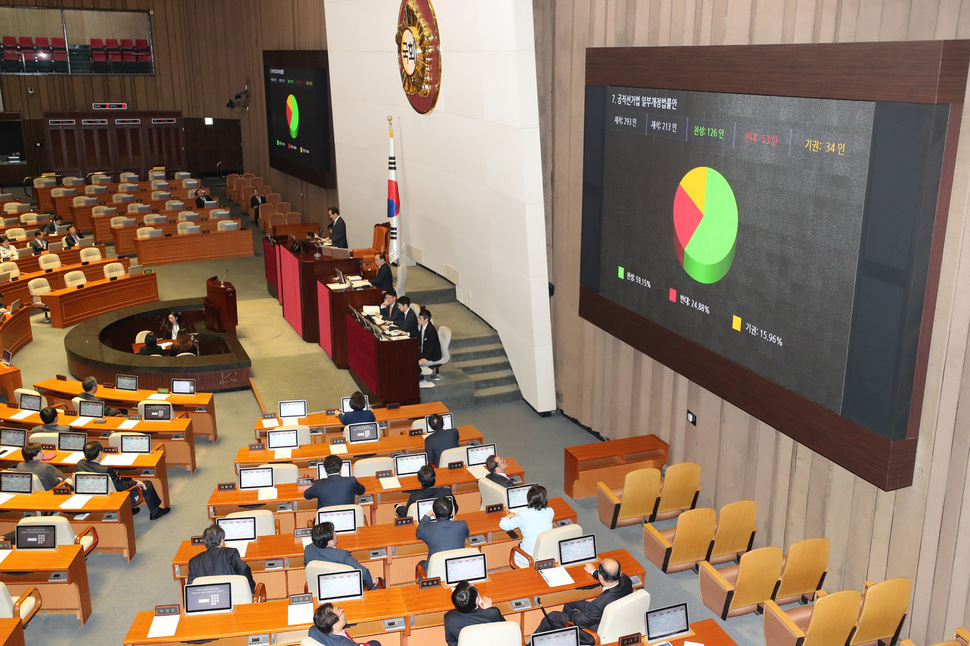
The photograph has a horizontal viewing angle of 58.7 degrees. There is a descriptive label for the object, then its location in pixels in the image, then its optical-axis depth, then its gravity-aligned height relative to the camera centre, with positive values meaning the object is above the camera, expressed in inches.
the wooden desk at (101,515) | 308.3 -153.5
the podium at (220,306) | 548.4 -144.9
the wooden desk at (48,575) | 269.3 -153.6
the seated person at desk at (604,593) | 234.5 -137.2
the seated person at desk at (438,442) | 350.9 -145.7
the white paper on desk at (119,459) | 347.9 -152.1
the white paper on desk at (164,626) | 225.5 -141.3
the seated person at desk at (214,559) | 251.8 -137.2
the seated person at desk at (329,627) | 210.4 -131.2
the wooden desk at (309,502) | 314.2 -153.4
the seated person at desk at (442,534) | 266.7 -138.0
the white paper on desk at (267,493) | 316.8 -150.4
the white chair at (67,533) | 279.6 -149.1
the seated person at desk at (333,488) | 301.4 -140.4
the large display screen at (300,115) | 710.5 -37.2
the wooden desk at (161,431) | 385.4 -154.4
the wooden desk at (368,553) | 275.0 -151.0
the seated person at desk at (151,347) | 505.4 -156.3
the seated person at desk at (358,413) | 374.0 -143.9
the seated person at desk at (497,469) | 307.7 -137.0
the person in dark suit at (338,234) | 598.5 -108.8
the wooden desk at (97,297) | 585.0 -153.1
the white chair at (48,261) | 622.8 -132.0
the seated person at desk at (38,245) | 645.9 -124.8
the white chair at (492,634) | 209.5 -132.1
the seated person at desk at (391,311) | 451.8 -122.4
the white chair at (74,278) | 598.2 -138.3
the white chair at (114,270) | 619.8 -137.8
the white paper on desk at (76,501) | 308.8 -149.4
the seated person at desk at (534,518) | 274.7 -138.4
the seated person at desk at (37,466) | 328.2 -145.5
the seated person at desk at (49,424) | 363.3 -145.5
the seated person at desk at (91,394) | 400.2 -150.4
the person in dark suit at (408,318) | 442.0 -122.5
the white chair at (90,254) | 647.0 -132.0
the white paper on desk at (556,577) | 254.4 -145.2
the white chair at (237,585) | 238.5 -138.1
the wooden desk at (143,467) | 349.1 -155.4
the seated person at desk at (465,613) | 222.5 -135.8
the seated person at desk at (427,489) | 296.4 -140.2
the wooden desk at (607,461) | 357.7 -157.7
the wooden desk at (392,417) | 394.0 -155.0
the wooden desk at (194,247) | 738.2 -147.4
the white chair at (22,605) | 246.8 -154.9
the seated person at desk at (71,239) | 668.7 -124.7
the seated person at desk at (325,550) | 252.8 -135.4
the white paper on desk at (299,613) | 231.8 -142.2
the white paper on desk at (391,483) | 326.6 -151.2
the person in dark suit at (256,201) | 859.4 -125.3
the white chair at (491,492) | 302.5 -144.2
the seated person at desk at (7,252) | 624.7 -125.4
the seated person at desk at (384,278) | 504.1 -117.1
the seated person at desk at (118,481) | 329.4 -155.5
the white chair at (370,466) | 335.3 -148.2
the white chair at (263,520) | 286.4 -144.1
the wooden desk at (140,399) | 416.8 -154.9
